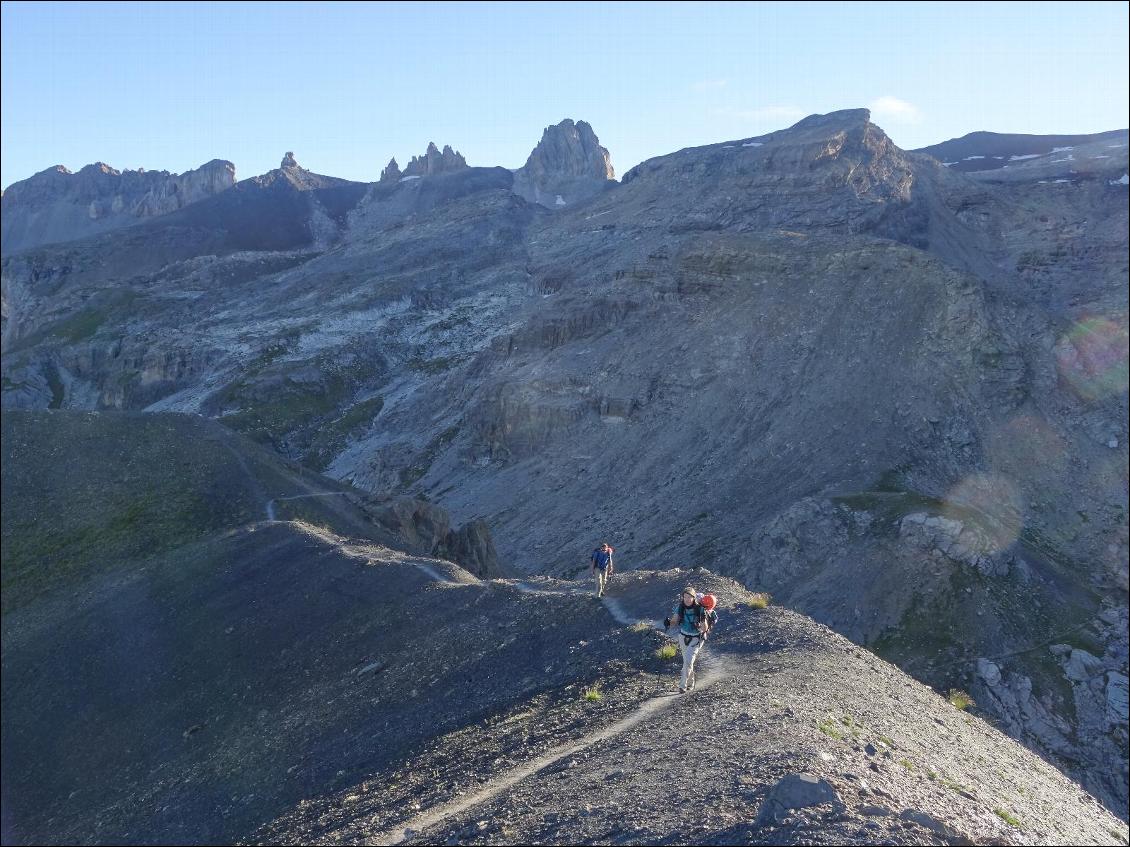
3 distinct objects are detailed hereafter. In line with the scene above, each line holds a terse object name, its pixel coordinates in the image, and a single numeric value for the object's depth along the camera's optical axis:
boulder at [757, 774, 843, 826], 11.43
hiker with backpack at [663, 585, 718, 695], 18.22
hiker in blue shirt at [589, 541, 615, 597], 26.75
